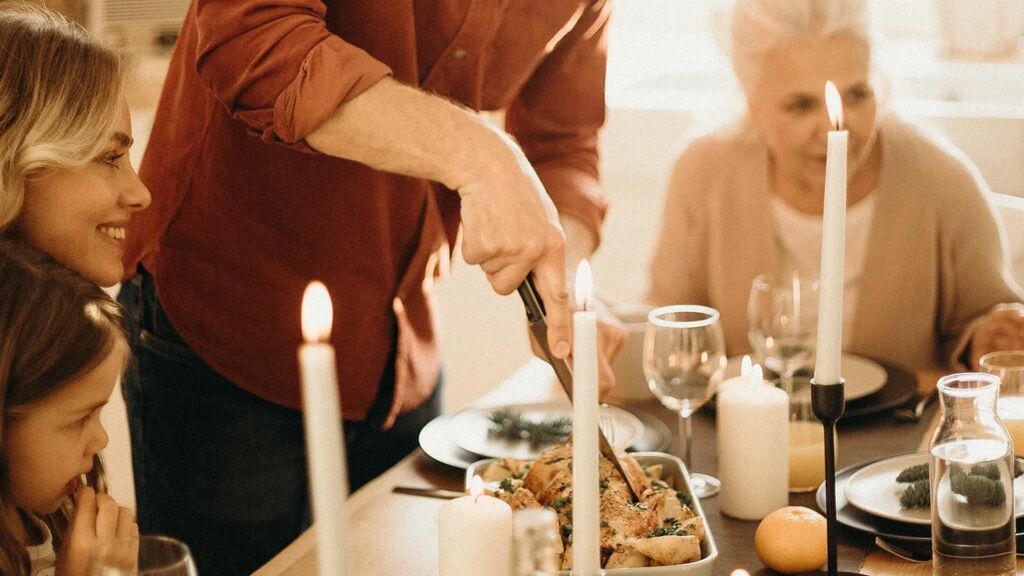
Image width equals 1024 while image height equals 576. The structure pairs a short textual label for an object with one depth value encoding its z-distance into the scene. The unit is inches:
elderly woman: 84.4
